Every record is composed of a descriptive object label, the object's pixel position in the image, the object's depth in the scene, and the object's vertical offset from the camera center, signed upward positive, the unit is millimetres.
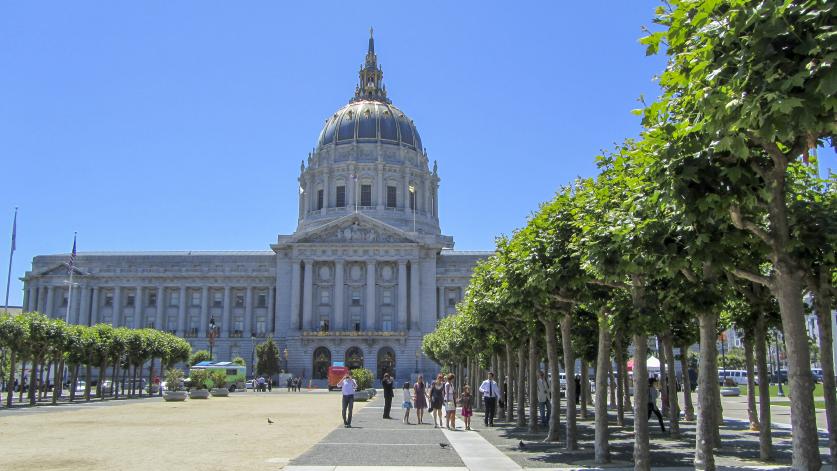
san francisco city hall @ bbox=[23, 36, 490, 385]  115438 +14635
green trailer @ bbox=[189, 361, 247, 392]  89000 -34
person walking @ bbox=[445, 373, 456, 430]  31706 -1339
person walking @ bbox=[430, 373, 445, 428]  32875 -1050
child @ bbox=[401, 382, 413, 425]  35625 -1374
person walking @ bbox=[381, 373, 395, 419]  37281 -824
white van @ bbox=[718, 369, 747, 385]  111188 -287
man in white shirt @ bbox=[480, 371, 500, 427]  33031 -1001
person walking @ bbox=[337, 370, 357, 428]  31828 -828
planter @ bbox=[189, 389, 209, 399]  65000 -1913
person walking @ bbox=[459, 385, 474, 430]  31344 -1346
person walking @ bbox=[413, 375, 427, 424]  35469 -1220
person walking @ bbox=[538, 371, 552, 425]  30375 -1012
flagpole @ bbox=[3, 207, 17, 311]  69250 +10200
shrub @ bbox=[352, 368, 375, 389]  65250 -478
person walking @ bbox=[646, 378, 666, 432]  29198 -936
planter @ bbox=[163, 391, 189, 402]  59375 -1908
